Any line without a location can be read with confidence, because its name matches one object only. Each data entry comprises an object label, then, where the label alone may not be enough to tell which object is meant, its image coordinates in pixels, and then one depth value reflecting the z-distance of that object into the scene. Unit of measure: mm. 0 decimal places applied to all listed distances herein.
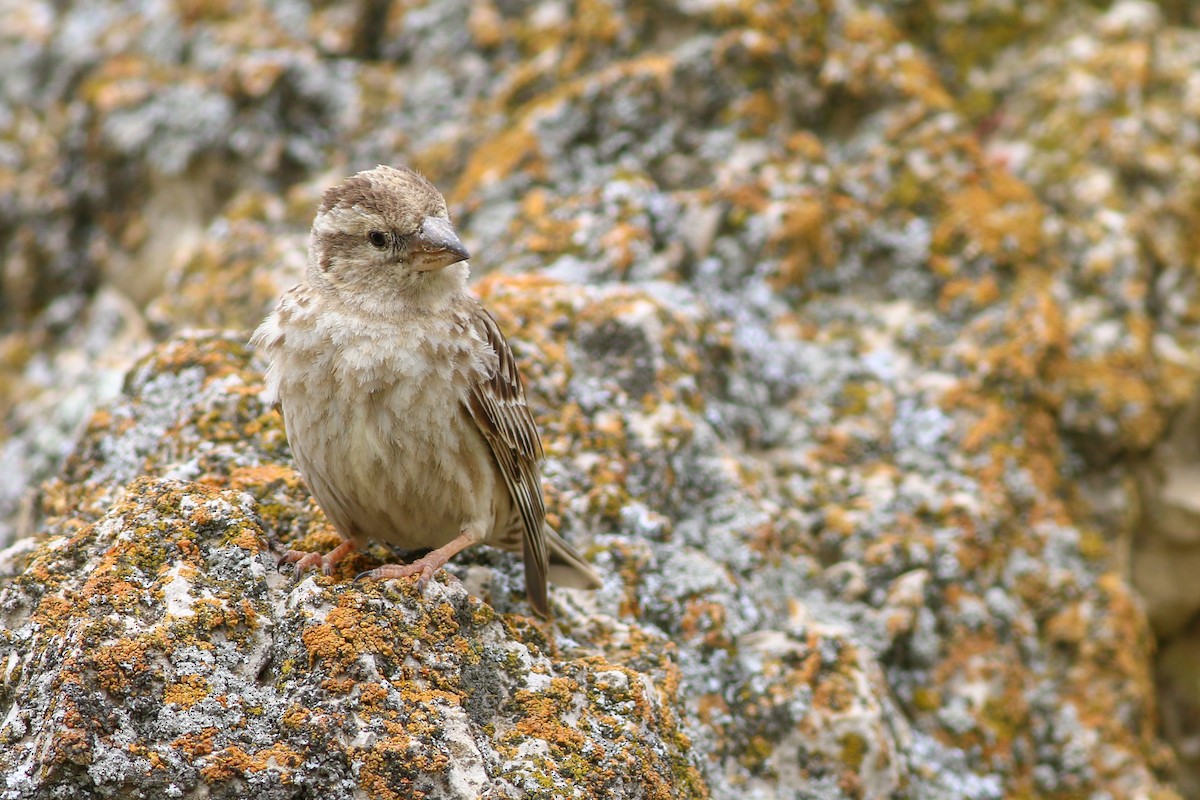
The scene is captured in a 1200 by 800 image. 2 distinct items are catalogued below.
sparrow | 7984
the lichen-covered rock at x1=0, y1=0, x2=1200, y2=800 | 6852
